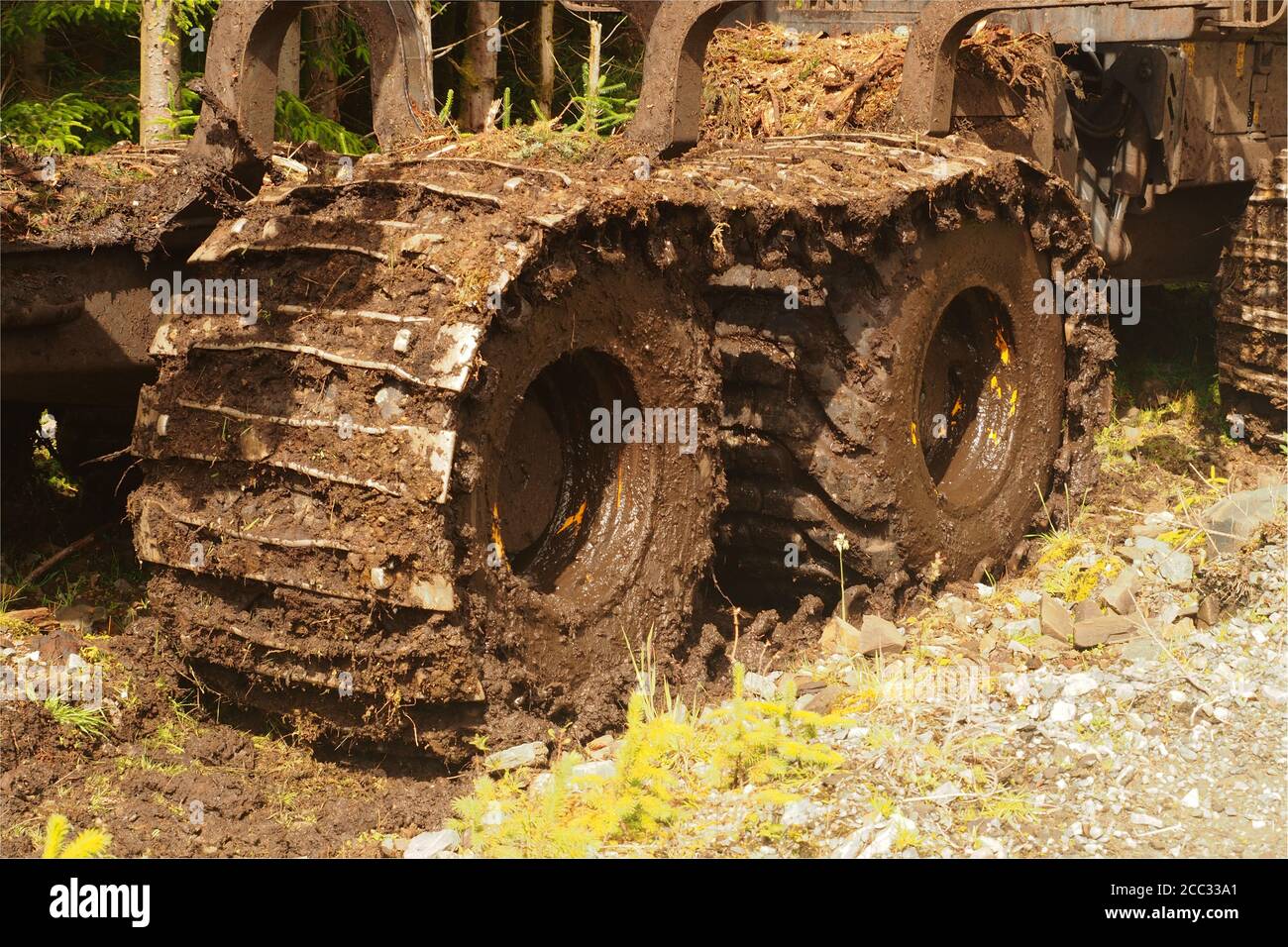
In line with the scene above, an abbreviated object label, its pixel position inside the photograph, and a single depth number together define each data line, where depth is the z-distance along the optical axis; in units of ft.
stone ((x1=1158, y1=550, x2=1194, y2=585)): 17.47
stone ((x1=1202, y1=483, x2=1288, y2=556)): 18.06
